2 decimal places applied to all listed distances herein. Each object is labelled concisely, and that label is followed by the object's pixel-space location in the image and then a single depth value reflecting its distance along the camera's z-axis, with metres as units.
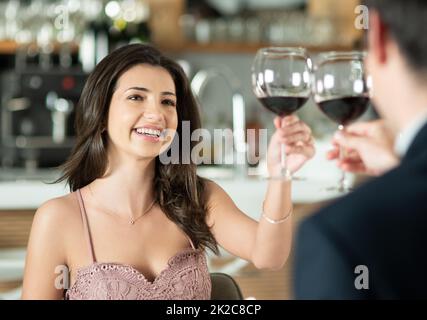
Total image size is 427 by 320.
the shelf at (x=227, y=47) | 4.18
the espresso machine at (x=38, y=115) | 3.78
